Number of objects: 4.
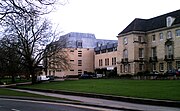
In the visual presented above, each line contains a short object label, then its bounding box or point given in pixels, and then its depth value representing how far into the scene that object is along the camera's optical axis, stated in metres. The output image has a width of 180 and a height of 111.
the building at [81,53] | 91.34
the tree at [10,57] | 47.07
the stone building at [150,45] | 60.46
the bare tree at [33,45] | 47.02
